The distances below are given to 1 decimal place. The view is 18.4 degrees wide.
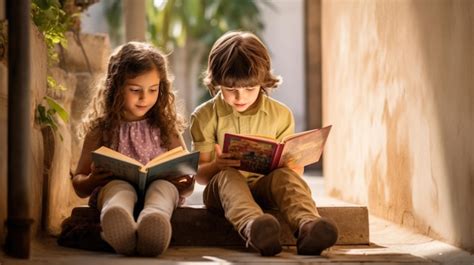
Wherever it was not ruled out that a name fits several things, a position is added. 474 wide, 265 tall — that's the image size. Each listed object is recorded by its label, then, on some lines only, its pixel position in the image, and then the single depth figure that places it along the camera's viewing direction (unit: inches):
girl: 225.4
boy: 200.1
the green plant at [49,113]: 237.4
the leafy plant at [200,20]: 1088.6
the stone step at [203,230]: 234.6
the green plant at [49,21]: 248.1
